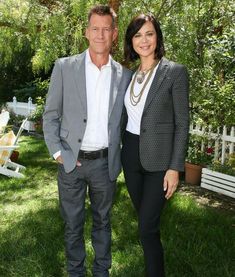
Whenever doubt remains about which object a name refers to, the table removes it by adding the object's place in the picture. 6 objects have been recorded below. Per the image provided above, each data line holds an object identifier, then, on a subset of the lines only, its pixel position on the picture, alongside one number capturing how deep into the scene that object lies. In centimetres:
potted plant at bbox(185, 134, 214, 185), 711
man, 316
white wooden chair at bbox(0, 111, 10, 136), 846
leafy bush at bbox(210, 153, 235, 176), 663
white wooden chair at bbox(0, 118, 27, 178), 711
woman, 297
